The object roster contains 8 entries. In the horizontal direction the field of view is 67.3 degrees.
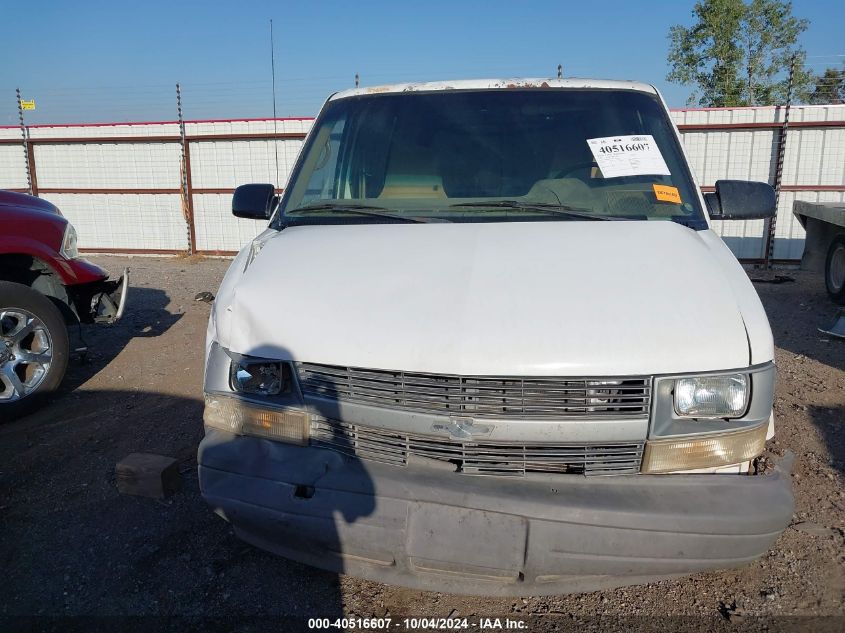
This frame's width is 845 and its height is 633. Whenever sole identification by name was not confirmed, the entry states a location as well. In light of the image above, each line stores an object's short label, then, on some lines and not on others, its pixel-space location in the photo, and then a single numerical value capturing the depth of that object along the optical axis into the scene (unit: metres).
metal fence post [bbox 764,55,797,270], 11.16
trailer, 8.15
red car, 4.65
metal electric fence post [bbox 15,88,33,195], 13.60
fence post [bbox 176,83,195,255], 12.95
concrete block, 3.49
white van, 2.12
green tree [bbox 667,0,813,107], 25.73
